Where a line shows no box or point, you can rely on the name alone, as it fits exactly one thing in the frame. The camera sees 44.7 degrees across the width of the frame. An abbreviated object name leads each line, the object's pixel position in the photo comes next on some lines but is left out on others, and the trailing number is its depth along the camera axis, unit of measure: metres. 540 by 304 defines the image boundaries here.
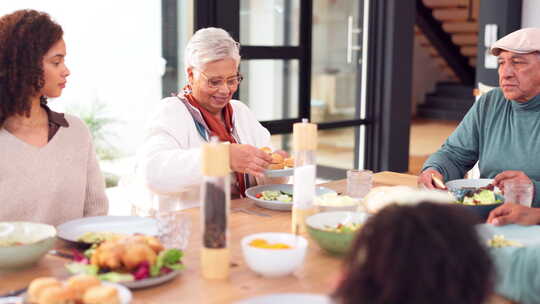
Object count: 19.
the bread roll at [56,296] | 1.10
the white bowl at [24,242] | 1.38
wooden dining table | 1.28
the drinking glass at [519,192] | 1.86
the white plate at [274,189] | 2.02
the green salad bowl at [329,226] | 1.50
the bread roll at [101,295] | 1.10
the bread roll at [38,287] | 1.13
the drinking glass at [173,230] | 1.54
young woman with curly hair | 1.87
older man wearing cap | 2.37
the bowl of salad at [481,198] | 1.87
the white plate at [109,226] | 1.67
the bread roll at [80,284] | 1.12
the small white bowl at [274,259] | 1.37
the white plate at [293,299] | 1.17
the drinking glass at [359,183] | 2.13
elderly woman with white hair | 2.21
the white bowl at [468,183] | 2.26
